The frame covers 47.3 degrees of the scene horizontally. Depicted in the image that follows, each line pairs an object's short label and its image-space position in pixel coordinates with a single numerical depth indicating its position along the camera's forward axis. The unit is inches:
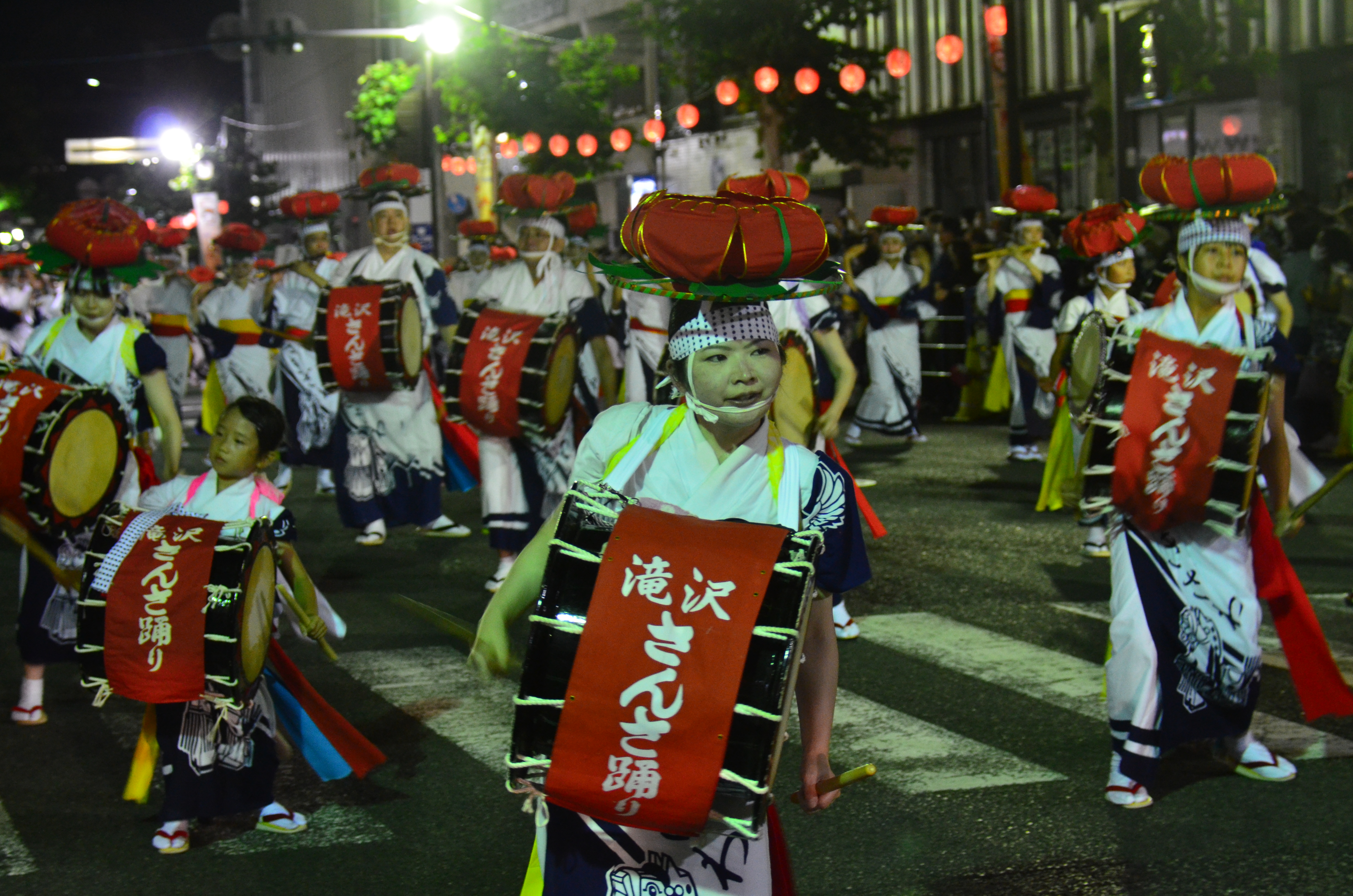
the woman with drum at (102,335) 259.0
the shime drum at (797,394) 278.5
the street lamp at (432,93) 956.6
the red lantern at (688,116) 1037.8
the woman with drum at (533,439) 336.2
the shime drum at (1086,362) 233.1
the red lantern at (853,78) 899.4
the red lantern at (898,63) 809.5
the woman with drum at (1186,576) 196.2
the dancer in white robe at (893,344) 593.9
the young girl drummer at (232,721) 188.5
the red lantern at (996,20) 707.4
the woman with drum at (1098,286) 357.1
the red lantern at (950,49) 786.2
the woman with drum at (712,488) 119.0
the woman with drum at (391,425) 381.7
